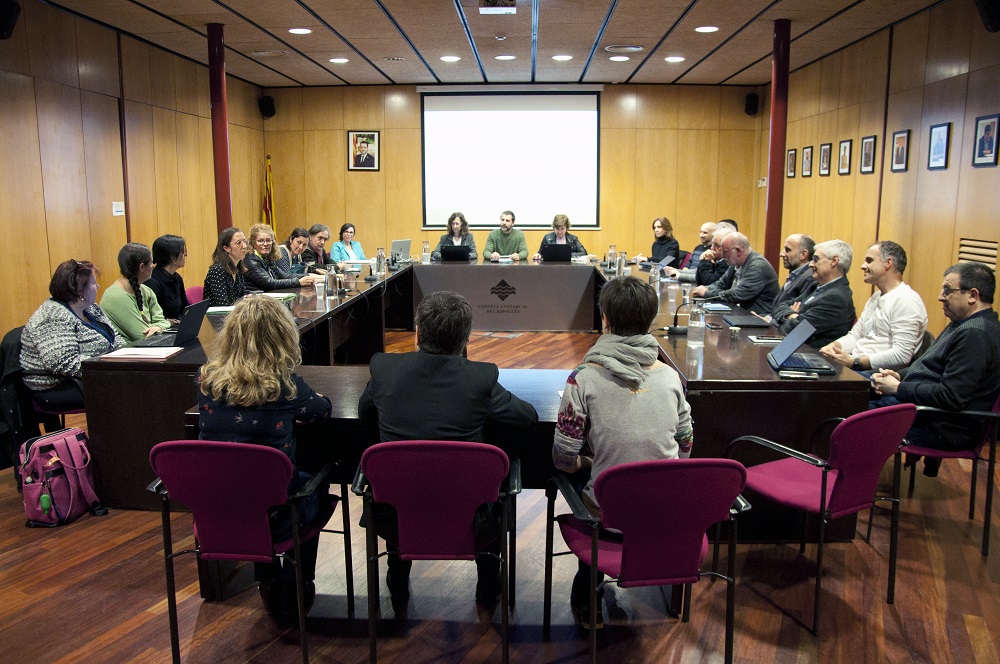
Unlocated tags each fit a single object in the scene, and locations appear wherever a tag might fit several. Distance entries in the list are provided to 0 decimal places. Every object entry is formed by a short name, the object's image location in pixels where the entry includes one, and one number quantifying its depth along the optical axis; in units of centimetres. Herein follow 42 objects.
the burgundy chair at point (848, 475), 239
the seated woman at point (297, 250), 639
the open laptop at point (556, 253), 823
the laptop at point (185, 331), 362
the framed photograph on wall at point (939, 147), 588
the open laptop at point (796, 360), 304
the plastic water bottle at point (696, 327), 370
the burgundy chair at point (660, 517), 196
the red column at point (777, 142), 675
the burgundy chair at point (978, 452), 306
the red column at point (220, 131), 692
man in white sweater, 371
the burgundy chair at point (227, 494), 210
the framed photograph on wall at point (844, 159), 774
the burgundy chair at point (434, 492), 206
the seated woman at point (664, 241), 805
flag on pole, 1080
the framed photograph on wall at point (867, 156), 722
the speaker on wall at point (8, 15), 523
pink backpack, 331
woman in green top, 408
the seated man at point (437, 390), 231
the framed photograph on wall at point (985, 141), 520
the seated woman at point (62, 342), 356
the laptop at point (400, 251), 785
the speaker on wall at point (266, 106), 1063
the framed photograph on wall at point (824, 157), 827
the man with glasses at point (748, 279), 511
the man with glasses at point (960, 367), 313
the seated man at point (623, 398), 226
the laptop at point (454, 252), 816
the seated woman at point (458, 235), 857
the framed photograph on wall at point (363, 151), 1073
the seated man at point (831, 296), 409
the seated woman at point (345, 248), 788
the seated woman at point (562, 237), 844
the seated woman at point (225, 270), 493
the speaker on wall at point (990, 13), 478
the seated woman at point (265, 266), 544
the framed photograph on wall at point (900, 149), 656
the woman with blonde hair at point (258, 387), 235
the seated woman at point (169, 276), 454
